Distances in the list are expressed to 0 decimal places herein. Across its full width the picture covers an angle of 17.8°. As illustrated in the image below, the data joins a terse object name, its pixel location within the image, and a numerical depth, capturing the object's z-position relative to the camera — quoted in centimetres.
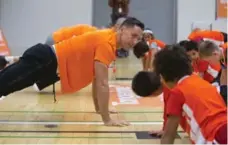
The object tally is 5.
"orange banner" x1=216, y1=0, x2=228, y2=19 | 1483
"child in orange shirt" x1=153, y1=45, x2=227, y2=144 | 272
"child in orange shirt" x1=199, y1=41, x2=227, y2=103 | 434
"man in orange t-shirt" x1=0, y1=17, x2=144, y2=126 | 447
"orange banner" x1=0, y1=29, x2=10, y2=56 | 1131
